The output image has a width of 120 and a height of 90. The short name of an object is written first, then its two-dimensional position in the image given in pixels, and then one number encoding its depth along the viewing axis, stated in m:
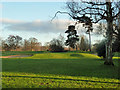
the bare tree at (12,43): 48.26
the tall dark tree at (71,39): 50.76
